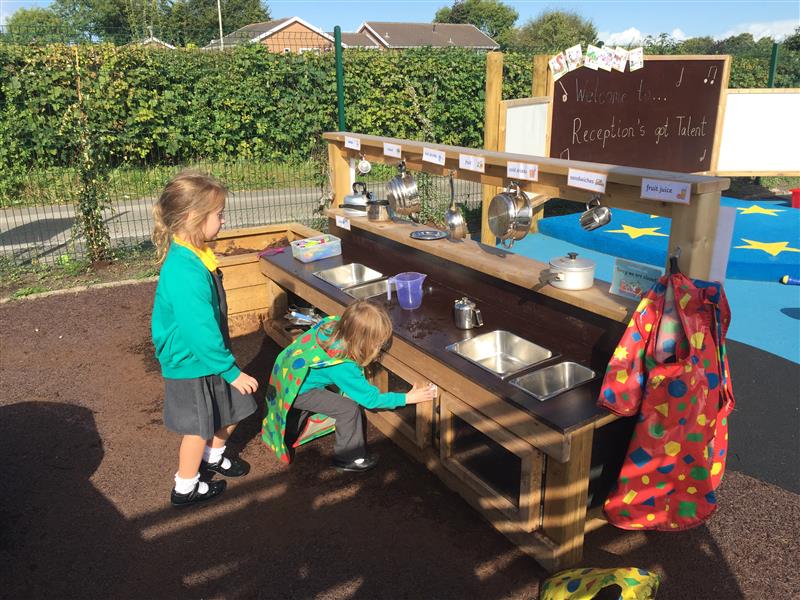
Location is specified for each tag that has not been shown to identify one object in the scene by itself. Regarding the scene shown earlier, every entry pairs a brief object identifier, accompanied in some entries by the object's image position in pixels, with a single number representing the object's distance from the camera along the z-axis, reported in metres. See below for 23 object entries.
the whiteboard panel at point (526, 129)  7.40
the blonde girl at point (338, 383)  3.23
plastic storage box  4.92
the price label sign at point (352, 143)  5.20
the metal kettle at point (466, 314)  3.52
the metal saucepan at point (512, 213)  3.58
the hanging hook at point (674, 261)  2.79
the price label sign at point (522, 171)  3.49
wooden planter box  5.40
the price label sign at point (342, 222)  5.38
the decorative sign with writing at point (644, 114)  8.45
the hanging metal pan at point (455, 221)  4.32
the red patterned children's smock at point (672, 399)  2.59
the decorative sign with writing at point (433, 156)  4.24
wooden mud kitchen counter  2.70
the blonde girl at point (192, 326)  3.02
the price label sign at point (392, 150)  4.73
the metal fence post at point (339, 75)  8.10
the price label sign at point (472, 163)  3.87
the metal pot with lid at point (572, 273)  3.38
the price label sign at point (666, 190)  2.69
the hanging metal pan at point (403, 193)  4.75
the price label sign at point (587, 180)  3.09
